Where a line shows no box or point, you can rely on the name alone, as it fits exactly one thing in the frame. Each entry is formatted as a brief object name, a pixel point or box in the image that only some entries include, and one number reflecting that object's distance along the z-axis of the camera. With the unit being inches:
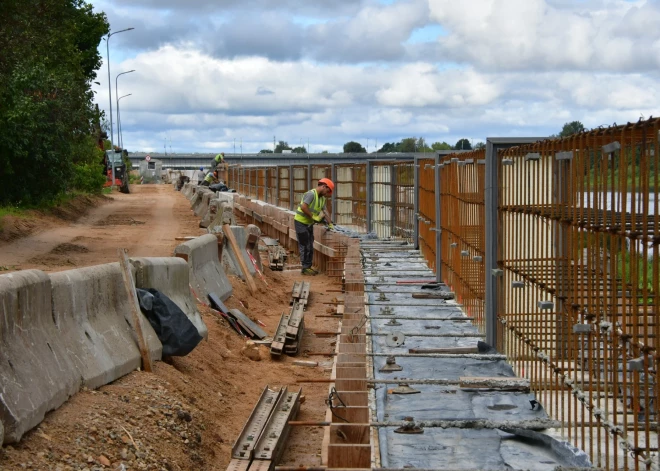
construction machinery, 2900.8
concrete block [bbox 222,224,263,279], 711.7
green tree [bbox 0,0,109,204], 1049.5
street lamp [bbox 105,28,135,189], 2647.6
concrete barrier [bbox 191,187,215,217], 1544.9
